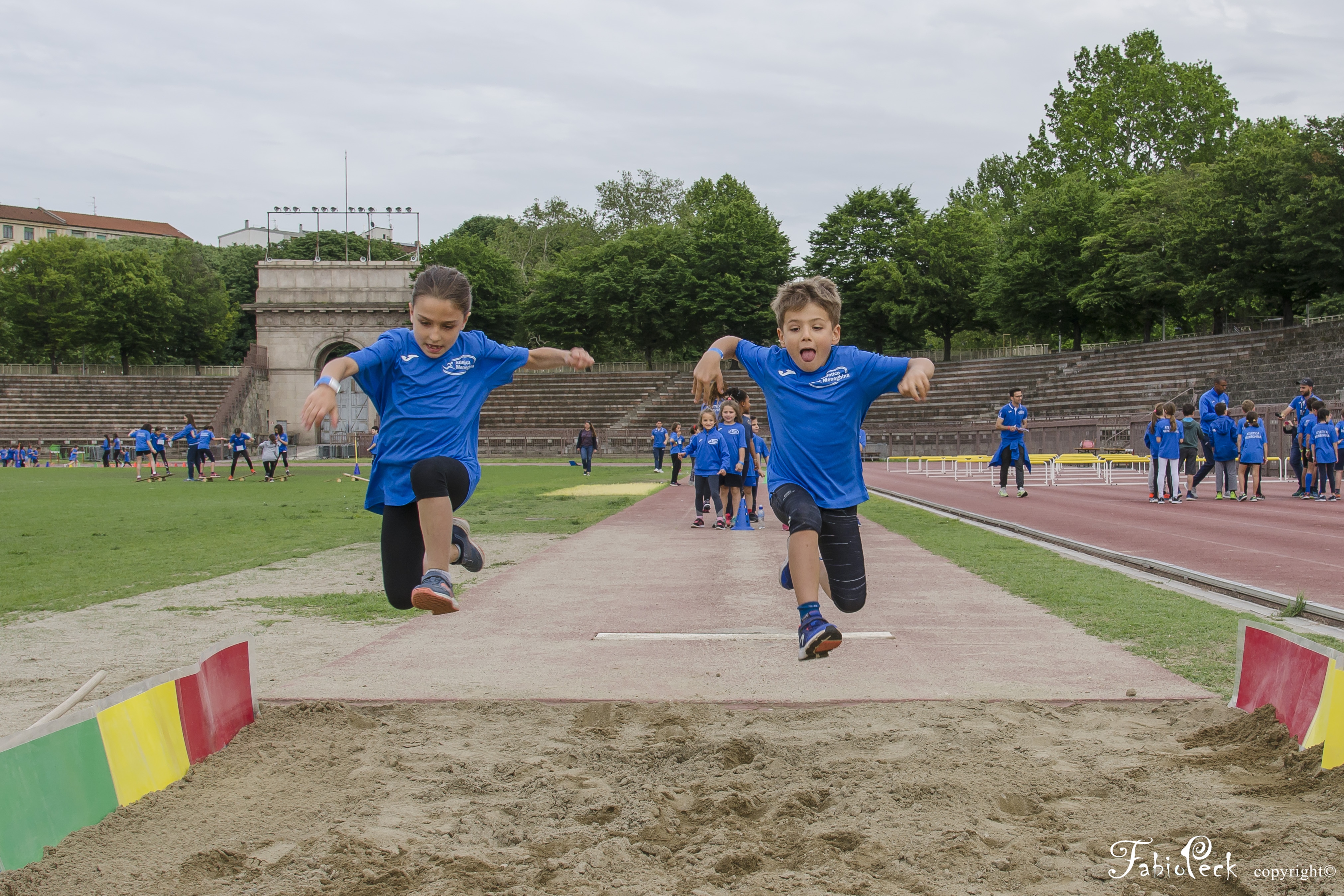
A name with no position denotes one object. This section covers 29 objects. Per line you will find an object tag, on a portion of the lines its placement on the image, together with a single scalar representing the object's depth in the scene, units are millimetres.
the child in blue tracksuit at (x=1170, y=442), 18812
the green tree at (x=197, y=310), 79812
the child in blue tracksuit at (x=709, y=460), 15133
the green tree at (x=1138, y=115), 69188
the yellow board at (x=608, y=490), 25078
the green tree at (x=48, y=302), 71000
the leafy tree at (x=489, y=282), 74750
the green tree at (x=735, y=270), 69625
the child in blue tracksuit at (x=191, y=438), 31422
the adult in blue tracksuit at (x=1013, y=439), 19875
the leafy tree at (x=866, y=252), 66812
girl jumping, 5160
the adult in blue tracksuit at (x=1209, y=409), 19500
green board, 3426
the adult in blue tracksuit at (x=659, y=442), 35719
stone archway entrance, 64625
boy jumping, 5160
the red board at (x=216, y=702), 4566
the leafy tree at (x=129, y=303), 71750
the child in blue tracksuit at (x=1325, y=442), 19250
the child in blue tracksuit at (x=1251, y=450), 19297
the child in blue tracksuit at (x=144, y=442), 31375
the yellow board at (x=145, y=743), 3996
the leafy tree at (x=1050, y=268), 59094
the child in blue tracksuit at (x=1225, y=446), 19531
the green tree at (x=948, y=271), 64688
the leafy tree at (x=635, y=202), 90000
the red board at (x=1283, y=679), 4426
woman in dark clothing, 34156
